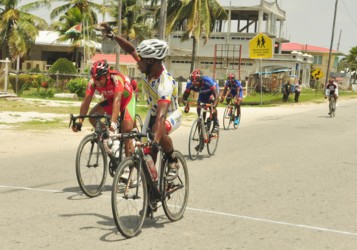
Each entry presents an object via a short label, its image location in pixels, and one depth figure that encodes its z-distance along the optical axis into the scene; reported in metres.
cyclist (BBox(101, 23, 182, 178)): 6.01
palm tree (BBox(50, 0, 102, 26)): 49.38
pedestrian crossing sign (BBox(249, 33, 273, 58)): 35.62
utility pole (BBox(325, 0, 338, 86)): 56.94
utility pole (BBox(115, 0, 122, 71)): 30.25
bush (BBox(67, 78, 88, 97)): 32.00
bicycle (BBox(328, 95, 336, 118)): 27.30
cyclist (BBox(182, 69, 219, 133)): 11.89
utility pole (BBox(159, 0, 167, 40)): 24.67
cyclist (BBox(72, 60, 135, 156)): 7.53
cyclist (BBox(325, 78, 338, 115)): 27.19
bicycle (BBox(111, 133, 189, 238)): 5.55
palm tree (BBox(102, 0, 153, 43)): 55.42
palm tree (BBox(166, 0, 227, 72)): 38.72
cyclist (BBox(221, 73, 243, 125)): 18.02
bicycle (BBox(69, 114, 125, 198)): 7.55
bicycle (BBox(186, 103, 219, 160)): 12.03
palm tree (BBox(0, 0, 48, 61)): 43.19
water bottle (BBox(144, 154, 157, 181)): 5.85
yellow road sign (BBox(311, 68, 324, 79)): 50.81
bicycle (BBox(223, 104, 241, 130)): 19.31
